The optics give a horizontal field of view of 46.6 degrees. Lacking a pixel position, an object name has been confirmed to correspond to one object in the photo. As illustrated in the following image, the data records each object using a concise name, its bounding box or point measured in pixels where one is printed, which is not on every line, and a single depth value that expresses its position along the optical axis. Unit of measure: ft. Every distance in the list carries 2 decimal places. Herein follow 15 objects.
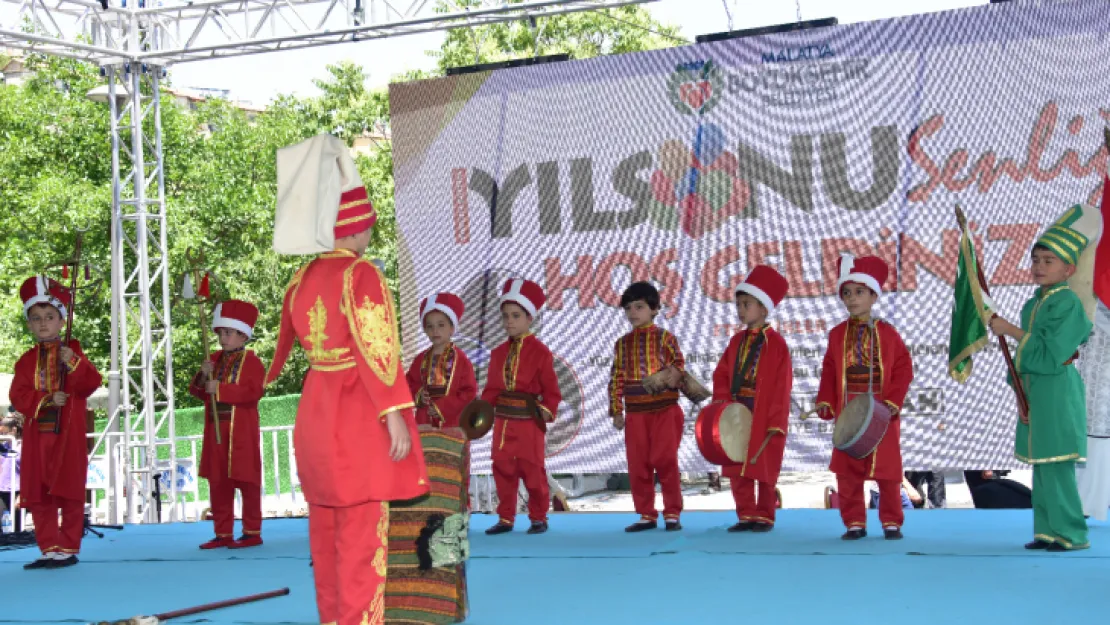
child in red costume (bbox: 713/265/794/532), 20.17
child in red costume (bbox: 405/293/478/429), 21.35
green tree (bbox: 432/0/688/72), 60.44
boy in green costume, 16.35
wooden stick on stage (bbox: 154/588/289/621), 14.01
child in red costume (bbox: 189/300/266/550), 21.36
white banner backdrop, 24.73
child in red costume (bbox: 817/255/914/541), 18.67
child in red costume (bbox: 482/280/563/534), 21.89
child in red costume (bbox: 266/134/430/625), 11.36
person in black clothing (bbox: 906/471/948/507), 27.55
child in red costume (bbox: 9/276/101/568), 19.69
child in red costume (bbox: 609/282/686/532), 21.40
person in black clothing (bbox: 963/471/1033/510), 23.61
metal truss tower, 27.37
